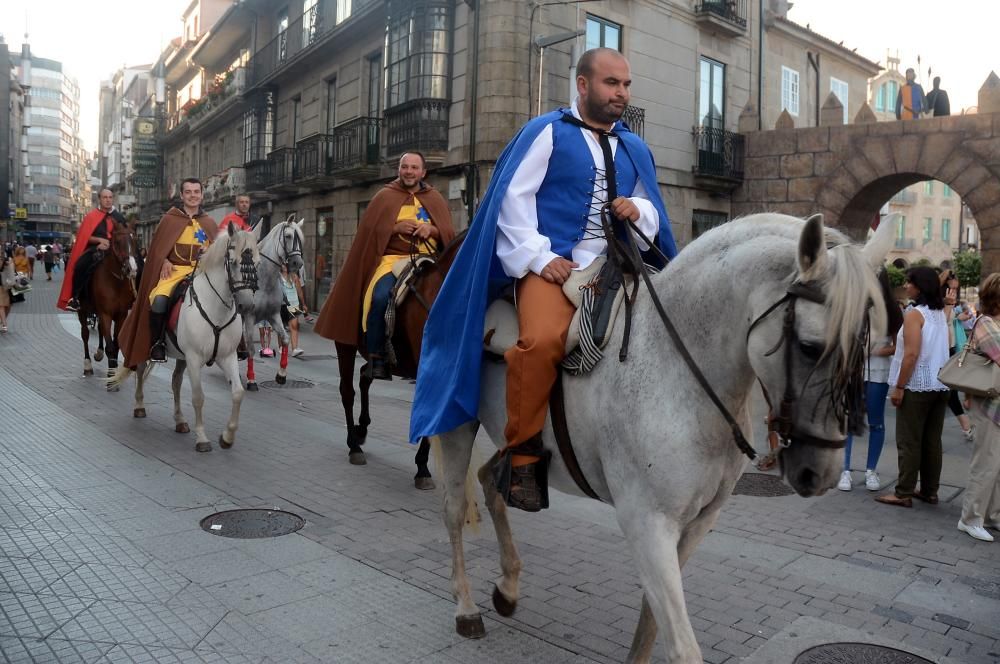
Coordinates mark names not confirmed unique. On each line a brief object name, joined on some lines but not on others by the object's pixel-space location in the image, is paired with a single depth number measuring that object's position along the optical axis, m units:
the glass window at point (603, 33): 19.42
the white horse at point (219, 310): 8.13
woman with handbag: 6.08
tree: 30.95
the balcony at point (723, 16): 21.62
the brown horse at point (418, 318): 5.76
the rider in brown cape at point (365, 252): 6.78
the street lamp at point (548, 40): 16.14
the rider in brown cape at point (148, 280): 8.77
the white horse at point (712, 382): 2.41
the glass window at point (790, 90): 25.34
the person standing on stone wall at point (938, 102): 18.23
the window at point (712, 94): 22.50
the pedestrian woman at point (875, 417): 7.50
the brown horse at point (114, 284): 12.06
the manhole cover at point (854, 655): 3.86
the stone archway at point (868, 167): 16.05
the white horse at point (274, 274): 11.80
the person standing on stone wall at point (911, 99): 18.65
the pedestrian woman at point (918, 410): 6.97
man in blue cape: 3.24
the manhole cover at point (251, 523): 5.55
